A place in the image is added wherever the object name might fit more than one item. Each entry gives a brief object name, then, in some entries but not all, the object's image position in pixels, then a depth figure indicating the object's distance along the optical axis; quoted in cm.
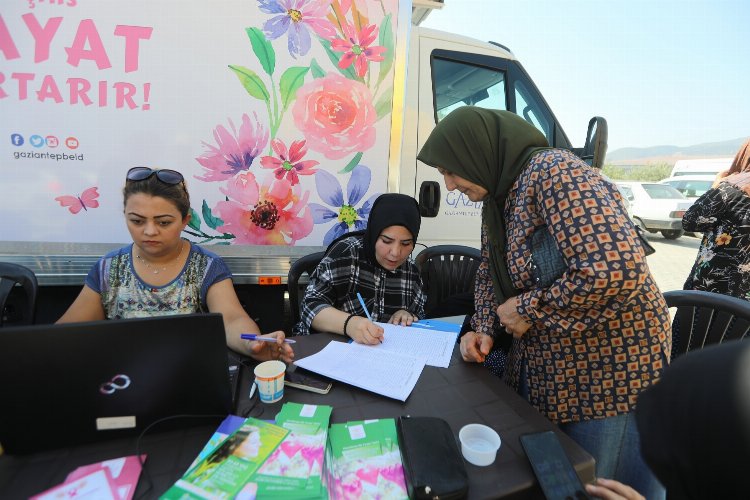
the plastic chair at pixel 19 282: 170
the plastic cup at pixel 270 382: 103
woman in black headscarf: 185
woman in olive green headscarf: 102
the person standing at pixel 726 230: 239
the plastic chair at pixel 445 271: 252
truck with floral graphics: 169
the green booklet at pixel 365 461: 76
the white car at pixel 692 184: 1193
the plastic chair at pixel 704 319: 162
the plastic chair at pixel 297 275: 211
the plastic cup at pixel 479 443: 84
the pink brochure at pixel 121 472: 74
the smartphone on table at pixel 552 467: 77
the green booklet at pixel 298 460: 73
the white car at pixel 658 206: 985
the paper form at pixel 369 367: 114
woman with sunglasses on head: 153
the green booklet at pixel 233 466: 72
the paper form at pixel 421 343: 138
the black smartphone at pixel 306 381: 112
